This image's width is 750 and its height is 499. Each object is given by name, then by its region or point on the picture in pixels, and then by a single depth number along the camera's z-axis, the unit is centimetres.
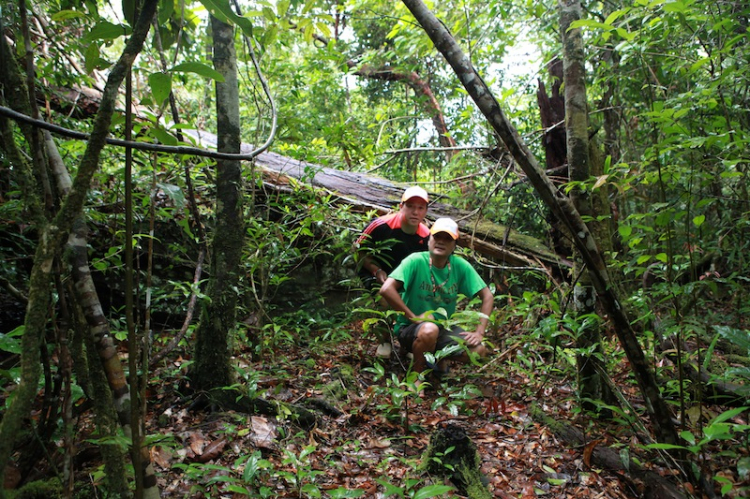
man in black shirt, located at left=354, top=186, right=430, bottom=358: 448
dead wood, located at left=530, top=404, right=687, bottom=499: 227
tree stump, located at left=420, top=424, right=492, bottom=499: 232
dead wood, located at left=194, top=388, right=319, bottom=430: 279
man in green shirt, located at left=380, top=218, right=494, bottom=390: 388
